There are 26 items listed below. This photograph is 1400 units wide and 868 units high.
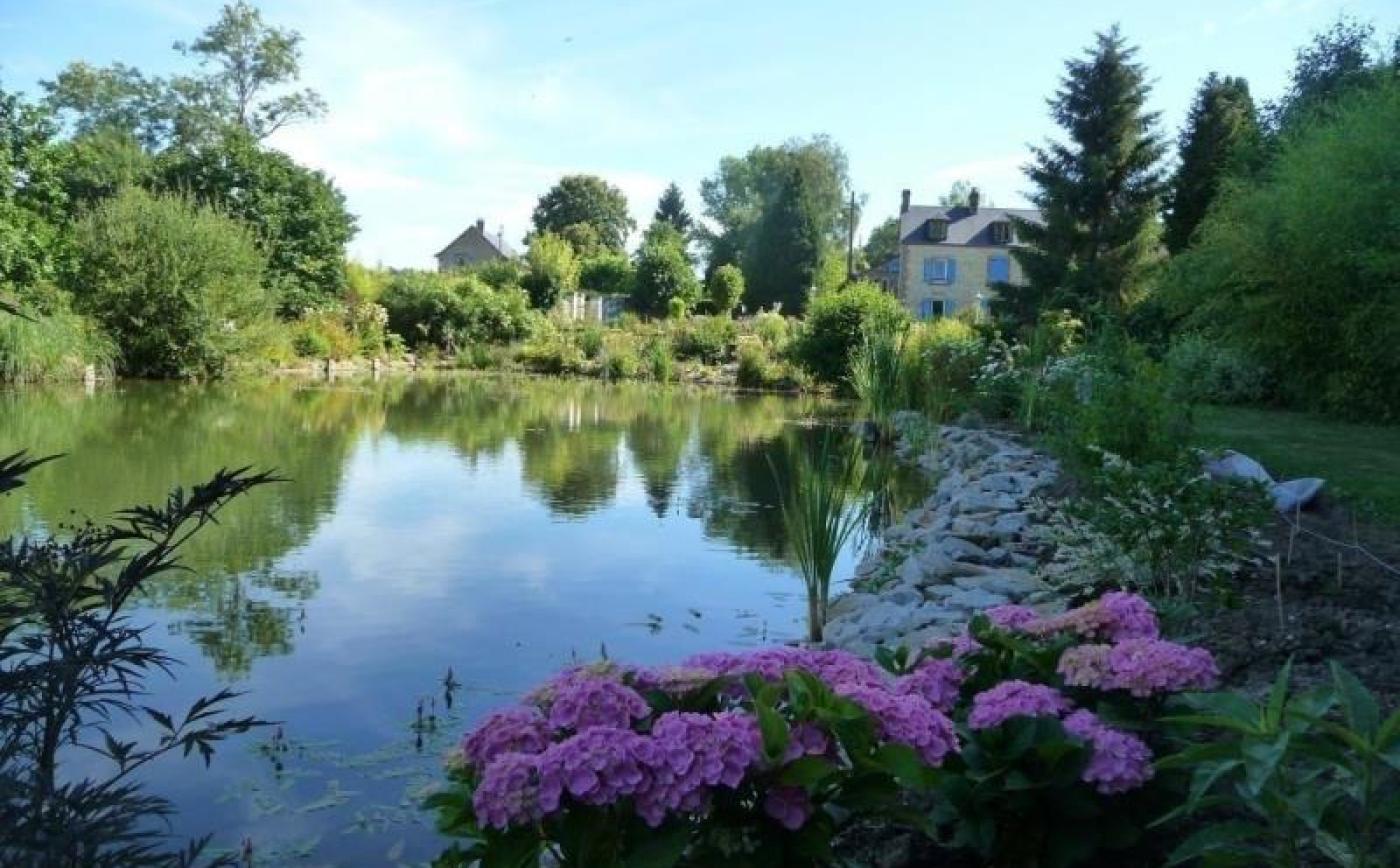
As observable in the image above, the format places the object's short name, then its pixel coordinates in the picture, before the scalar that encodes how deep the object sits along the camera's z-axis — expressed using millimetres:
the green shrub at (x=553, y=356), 26672
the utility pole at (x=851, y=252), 42031
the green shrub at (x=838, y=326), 18156
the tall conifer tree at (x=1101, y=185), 22938
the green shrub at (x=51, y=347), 15820
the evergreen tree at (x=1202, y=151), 22734
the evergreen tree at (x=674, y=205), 55844
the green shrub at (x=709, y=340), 27203
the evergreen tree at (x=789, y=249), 41031
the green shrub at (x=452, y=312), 28656
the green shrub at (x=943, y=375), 13227
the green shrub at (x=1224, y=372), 12855
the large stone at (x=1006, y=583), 4723
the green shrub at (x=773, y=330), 24609
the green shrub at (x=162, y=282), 18172
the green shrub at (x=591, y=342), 27219
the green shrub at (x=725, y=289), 36875
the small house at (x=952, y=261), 38344
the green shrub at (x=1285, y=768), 1454
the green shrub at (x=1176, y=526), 3725
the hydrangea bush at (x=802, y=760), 1598
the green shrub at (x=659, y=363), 24953
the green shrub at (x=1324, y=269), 9922
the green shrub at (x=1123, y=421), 5211
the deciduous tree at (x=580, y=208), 54156
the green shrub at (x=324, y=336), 24016
